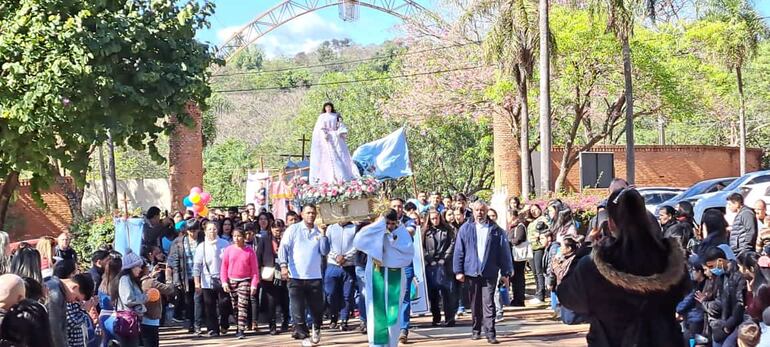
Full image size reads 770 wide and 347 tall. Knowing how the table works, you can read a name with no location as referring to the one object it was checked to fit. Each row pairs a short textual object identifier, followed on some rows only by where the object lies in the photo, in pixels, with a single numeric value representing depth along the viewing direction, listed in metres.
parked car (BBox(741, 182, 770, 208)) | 22.03
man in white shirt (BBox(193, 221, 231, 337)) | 14.39
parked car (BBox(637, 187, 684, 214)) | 27.58
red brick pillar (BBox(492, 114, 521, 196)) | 30.22
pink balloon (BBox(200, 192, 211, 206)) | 22.30
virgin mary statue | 14.67
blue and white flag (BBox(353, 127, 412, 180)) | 16.98
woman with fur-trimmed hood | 5.17
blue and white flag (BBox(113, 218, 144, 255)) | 16.79
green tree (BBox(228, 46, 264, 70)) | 124.62
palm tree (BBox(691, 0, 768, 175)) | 32.00
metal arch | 47.03
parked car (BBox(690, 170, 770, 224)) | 21.23
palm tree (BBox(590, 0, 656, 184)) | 21.86
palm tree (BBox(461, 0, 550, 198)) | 23.27
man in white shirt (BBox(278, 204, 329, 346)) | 13.41
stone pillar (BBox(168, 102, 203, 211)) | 31.78
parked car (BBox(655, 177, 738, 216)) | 24.27
